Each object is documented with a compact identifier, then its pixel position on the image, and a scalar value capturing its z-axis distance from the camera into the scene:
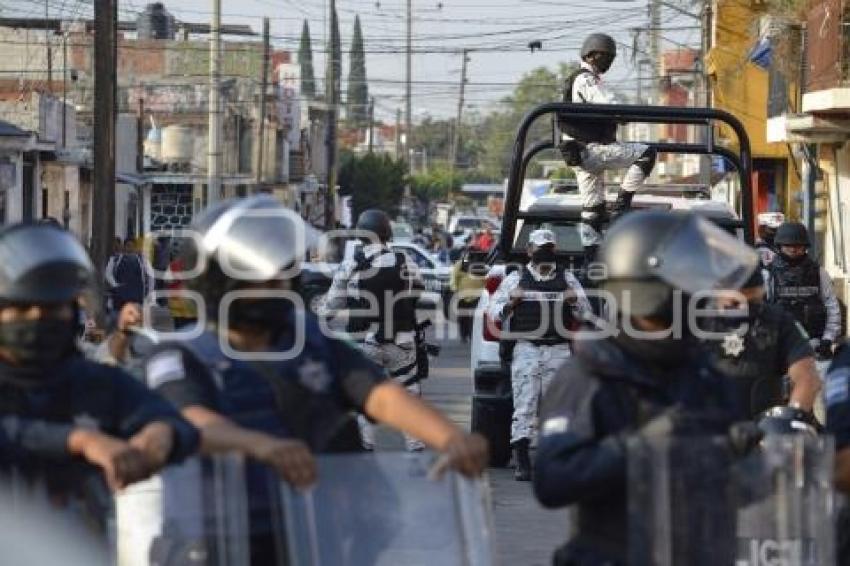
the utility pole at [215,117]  51.41
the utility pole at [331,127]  72.03
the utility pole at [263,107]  61.19
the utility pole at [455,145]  137.75
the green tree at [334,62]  73.38
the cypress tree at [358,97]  143.25
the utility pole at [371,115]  112.80
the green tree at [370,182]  98.69
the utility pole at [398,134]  129.75
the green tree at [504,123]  147.75
